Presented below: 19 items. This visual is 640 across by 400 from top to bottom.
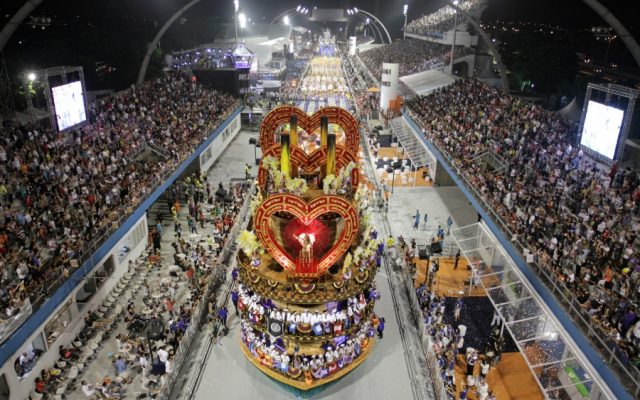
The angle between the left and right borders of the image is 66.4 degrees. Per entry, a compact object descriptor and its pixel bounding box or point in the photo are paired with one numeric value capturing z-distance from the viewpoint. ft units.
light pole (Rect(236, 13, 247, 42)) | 250.18
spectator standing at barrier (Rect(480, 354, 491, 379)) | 55.52
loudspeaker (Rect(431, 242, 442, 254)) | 75.41
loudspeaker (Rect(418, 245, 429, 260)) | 74.02
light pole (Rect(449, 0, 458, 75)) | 181.63
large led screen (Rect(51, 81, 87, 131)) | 85.65
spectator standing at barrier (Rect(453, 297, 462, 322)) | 66.85
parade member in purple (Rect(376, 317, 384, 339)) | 61.67
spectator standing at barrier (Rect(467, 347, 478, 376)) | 56.44
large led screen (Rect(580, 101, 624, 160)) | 72.33
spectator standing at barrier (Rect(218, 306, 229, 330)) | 62.82
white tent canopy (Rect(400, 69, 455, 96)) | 172.55
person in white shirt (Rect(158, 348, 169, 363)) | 54.30
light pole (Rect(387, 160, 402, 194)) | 113.29
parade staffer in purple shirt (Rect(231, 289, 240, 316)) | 60.79
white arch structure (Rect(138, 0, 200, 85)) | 131.51
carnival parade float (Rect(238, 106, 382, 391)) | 49.78
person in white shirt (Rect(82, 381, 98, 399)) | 51.65
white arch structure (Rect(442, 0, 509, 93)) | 127.75
